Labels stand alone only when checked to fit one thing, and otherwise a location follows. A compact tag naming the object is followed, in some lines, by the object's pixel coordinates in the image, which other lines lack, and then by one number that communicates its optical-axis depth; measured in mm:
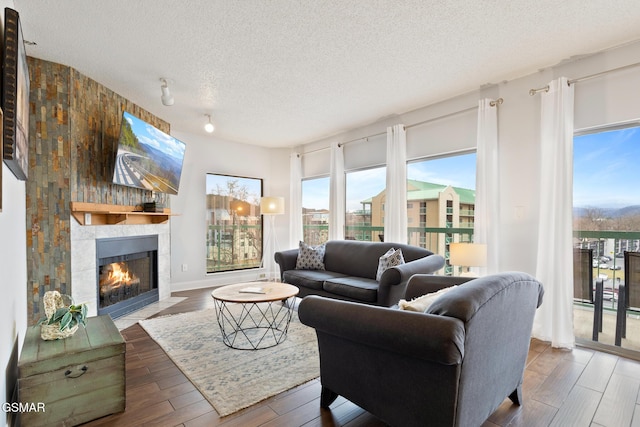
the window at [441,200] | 3828
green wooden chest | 1657
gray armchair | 1311
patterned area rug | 2117
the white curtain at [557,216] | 2844
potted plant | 1899
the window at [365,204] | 4848
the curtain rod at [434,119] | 3389
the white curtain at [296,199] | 6062
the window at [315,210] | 5886
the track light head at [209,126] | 4375
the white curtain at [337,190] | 5266
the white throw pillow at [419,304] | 1585
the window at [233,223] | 5691
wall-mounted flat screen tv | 3398
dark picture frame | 1461
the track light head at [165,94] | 3329
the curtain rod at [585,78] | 2611
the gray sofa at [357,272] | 3133
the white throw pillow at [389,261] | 3455
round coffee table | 2830
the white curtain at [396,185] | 4234
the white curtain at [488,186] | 3340
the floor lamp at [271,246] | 6129
